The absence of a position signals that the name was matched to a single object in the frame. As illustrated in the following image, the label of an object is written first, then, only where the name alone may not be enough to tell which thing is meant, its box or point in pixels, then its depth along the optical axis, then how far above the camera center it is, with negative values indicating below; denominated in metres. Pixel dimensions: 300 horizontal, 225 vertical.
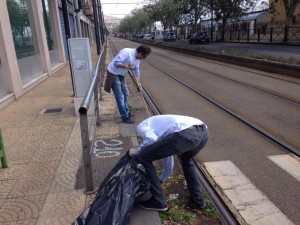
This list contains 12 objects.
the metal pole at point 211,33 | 47.79 -2.47
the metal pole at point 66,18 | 8.66 +0.16
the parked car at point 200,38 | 41.69 -2.62
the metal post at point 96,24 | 20.02 -0.12
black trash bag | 2.55 -1.41
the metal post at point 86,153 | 3.17 -1.27
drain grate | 7.41 -1.90
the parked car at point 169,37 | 56.41 -3.09
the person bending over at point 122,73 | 5.89 -0.92
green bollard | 4.09 -1.61
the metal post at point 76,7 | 12.35 +0.60
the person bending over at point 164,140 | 2.78 -1.02
